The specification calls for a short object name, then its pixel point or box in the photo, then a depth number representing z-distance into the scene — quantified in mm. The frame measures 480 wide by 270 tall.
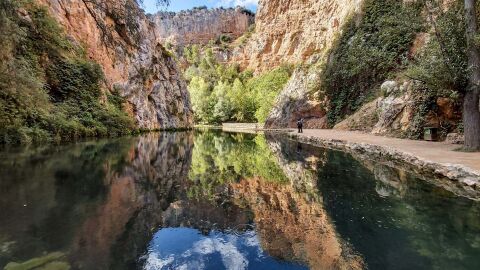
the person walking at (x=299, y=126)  25891
